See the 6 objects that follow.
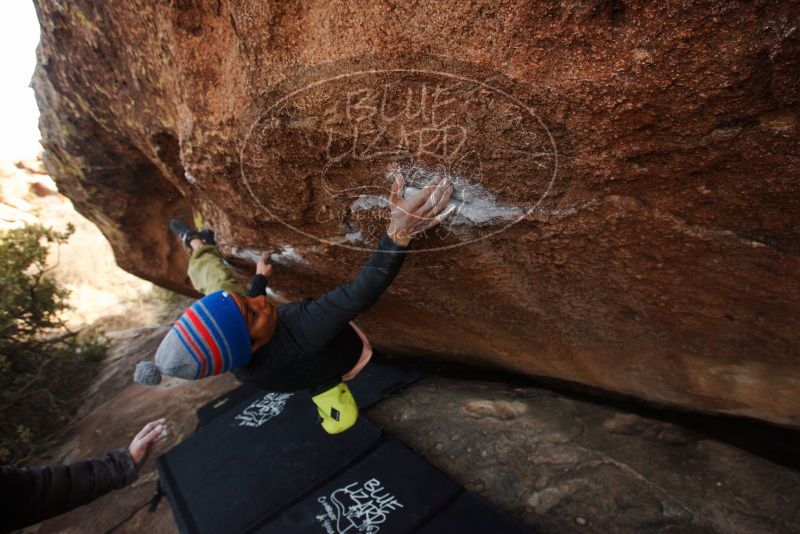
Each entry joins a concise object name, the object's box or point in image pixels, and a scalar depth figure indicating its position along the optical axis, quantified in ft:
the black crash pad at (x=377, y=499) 8.09
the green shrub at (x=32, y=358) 16.12
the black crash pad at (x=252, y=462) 9.39
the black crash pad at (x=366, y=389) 11.67
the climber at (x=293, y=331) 5.94
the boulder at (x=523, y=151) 3.95
